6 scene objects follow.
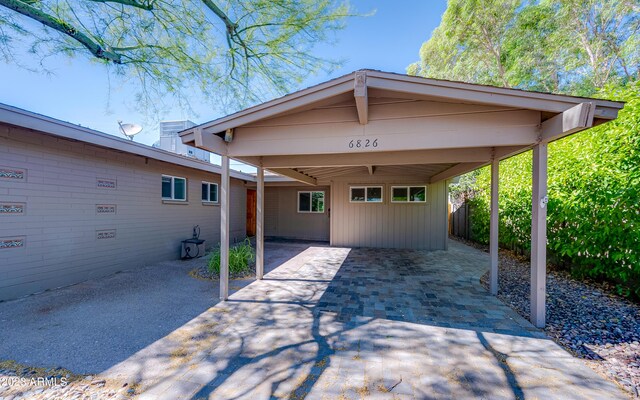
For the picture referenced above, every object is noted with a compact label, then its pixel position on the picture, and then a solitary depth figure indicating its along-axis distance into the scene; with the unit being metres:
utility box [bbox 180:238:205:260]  6.79
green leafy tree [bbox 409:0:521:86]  12.36
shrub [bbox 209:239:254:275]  5.29
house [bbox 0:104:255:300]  3.81
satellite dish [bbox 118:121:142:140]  6.38
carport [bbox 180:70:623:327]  2.80
